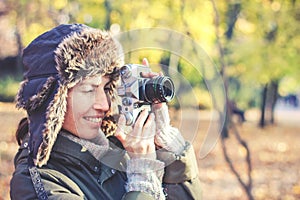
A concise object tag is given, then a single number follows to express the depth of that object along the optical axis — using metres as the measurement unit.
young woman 1.43
